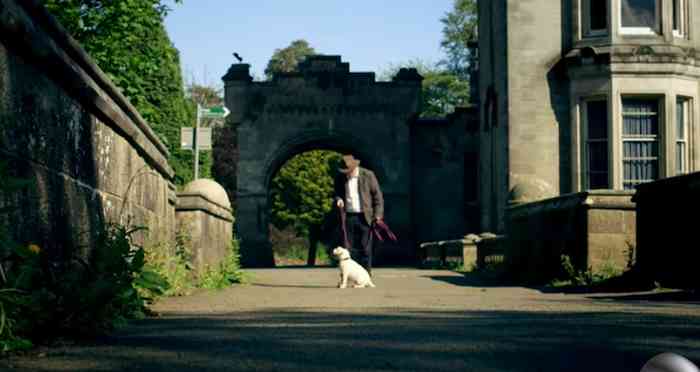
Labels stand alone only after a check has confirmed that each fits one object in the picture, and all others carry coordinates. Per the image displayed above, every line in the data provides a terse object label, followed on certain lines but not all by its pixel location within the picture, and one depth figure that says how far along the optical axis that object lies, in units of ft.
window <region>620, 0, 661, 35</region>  66.69
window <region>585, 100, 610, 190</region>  68.13
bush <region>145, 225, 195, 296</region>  26.63
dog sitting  39.01
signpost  61.21
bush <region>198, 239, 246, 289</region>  34.27
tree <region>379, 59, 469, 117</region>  209.26
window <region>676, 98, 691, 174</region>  67.31
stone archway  112.37
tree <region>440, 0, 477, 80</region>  199.11
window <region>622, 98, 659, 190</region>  66.69
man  42.55
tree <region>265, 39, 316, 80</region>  237.04
